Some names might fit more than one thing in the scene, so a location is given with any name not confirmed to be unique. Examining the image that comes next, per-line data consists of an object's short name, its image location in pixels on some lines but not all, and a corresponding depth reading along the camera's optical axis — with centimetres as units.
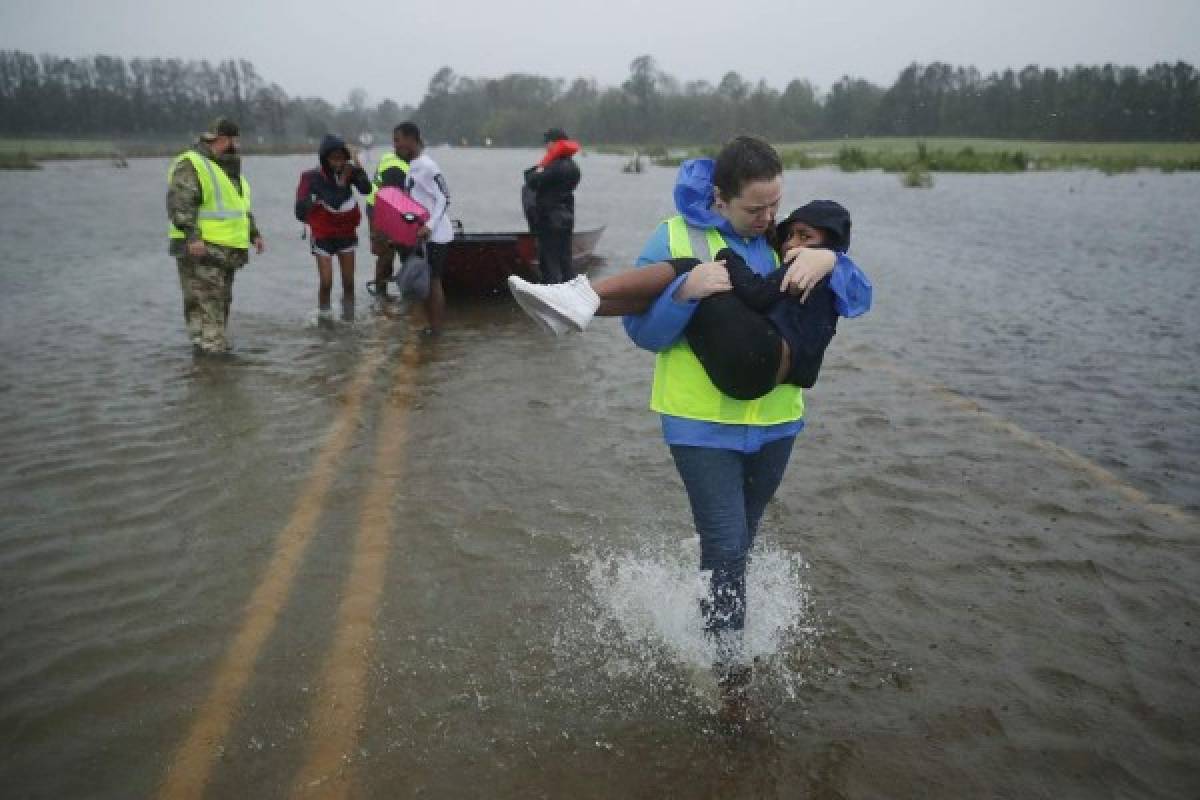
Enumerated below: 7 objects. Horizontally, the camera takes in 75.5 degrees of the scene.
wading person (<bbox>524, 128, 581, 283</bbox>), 959
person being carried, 247
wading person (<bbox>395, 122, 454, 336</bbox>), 823
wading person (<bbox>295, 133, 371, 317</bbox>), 854
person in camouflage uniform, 711
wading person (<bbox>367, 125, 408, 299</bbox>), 830
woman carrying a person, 258
